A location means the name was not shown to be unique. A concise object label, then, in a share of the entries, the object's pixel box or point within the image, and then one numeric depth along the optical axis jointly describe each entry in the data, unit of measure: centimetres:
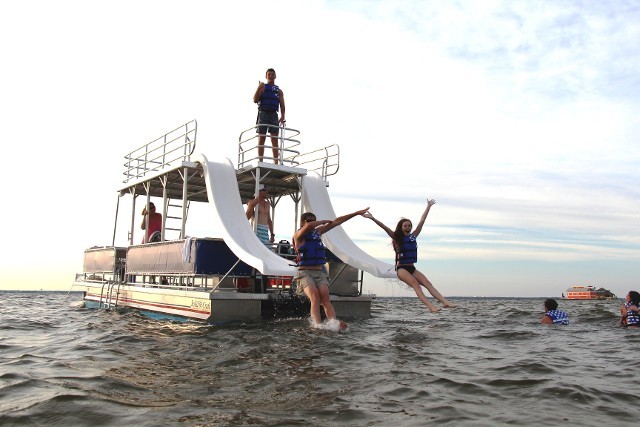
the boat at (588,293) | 8244
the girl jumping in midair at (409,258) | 1214
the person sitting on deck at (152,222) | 1752
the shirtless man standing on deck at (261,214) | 1436
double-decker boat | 1230
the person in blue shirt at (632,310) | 1284
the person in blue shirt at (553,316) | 1356
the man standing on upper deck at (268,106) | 1593
